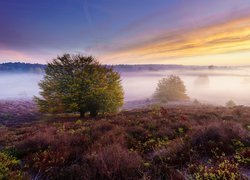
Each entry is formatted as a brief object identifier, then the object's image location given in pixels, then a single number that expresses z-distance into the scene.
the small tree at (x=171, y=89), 46.16
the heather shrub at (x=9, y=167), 2.97
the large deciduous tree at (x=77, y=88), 15.55
